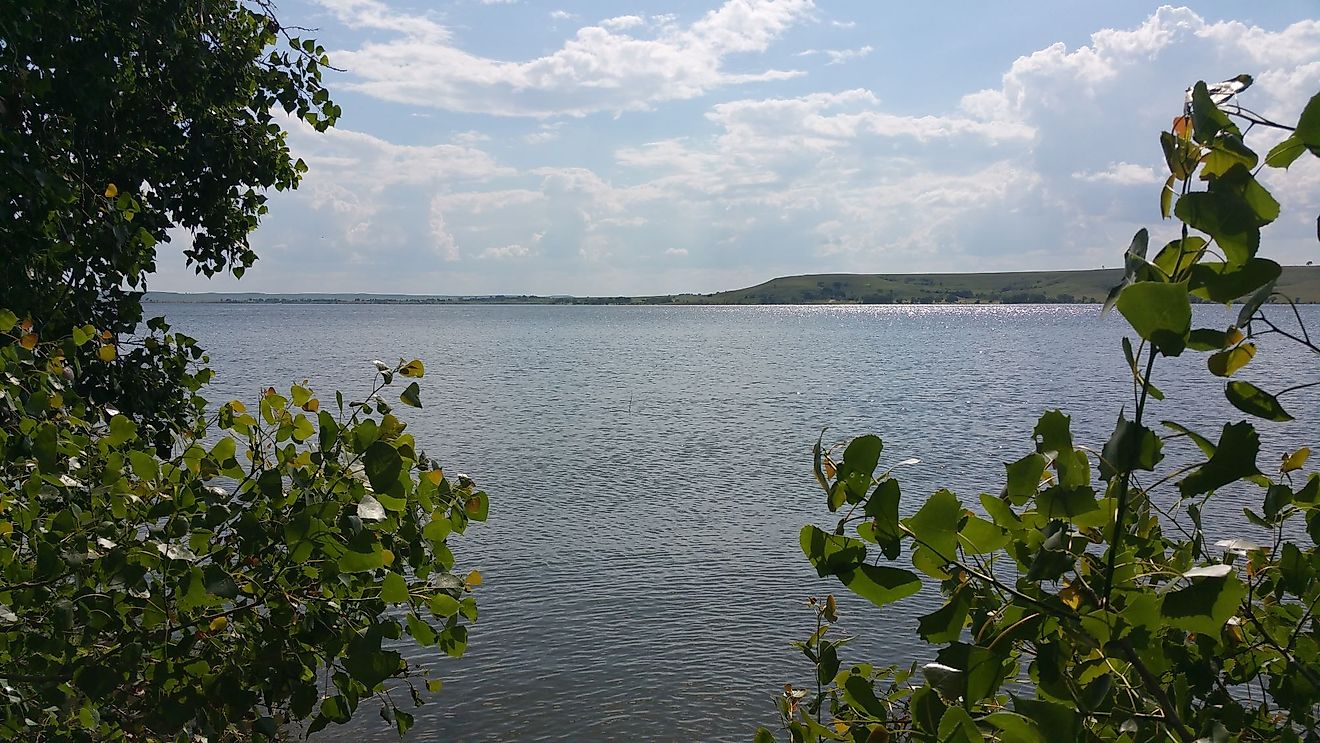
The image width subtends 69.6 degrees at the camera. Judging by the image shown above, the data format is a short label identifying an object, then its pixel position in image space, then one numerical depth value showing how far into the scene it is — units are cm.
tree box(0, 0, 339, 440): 645
